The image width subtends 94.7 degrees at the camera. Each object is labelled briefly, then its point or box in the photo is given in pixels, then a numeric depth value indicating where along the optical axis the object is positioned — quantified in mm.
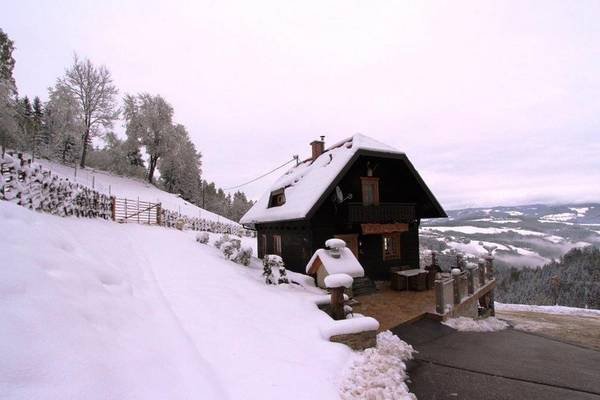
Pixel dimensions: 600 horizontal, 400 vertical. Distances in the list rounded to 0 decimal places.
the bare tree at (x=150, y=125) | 39469
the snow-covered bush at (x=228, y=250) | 11912
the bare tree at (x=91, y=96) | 33969
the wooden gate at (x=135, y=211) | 23417
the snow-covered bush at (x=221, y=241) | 13570
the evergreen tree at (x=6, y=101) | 20953
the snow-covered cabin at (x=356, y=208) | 12211
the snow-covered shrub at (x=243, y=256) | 11617
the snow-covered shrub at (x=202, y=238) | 14963
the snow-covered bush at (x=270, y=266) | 9281
